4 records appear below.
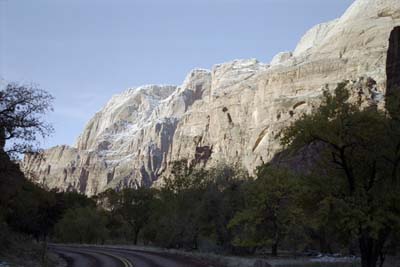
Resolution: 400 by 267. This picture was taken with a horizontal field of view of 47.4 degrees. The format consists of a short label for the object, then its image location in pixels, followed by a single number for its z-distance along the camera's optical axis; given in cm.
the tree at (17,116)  1819
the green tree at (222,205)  3822
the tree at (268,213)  3406
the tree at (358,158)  1714
